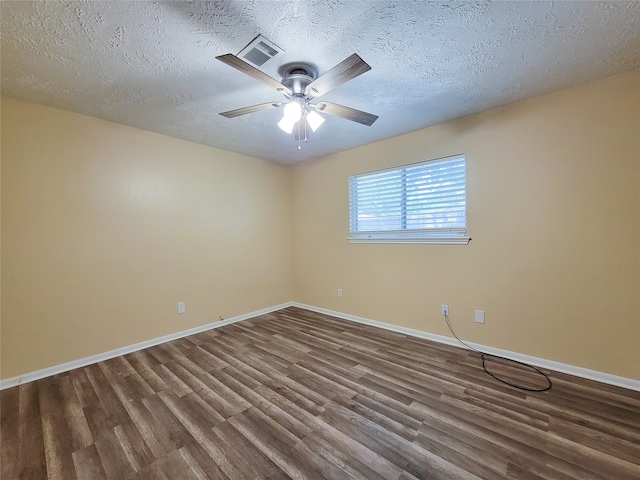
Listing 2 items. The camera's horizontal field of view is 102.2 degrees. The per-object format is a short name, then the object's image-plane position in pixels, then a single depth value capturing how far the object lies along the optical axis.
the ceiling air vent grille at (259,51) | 1.58
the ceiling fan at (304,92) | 1.49
